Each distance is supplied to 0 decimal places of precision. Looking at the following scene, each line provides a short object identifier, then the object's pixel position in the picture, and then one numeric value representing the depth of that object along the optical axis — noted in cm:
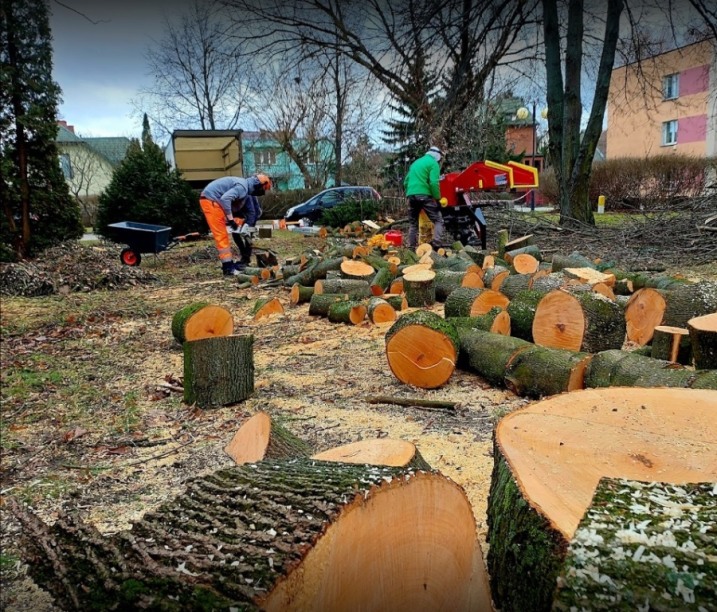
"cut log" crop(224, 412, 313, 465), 237
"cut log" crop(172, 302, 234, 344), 470
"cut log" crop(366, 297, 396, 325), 549
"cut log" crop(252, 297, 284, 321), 637
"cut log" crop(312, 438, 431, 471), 173
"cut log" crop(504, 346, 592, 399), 304
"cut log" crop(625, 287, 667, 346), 396
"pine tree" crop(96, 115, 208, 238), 1530
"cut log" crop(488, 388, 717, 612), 125
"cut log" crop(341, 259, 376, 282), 688
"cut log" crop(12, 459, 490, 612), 108
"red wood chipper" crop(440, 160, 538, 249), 858
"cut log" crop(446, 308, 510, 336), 402
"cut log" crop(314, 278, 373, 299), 645
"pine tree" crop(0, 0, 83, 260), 932
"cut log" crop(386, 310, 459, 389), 356
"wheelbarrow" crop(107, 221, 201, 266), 1014
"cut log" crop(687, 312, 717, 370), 263
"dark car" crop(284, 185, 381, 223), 1920
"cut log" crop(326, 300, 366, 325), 559
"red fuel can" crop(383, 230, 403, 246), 1044
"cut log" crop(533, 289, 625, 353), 358
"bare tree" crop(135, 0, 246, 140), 2934
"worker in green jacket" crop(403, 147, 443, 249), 888
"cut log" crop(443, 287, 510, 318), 462
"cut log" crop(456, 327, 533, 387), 347
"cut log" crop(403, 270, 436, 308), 605
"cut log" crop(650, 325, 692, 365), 305
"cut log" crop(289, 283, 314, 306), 691
